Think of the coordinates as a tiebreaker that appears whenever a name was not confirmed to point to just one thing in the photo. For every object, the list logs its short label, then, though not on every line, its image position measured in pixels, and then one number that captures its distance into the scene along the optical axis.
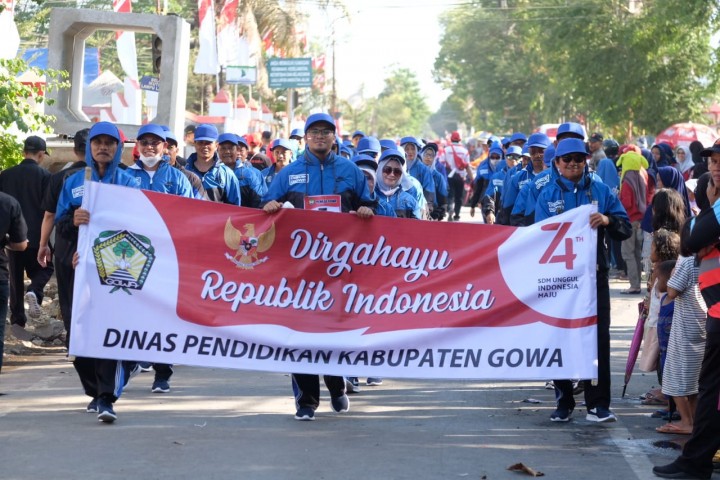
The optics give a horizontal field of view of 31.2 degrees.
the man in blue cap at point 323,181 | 9.16
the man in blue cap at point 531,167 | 13.14
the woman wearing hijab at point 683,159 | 23.28
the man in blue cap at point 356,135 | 22.16
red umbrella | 31.94
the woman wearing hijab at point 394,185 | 11.13
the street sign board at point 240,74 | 39.16
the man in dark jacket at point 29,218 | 13.36
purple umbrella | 9.48
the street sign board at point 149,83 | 25.23
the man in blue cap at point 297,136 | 17.75
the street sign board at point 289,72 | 45.53
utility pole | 65.56
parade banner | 8.60
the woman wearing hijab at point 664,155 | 19.50
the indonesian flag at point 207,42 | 31.81
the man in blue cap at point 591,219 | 8.74
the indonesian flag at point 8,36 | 15.27
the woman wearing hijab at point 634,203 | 17.62
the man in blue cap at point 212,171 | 11.58
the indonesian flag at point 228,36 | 34.51
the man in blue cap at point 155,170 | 9.44
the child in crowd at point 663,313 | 8.95
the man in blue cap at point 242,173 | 12.87
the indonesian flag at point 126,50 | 30.03
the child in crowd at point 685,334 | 8.20
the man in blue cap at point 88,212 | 8.72
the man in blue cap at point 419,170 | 16.28
